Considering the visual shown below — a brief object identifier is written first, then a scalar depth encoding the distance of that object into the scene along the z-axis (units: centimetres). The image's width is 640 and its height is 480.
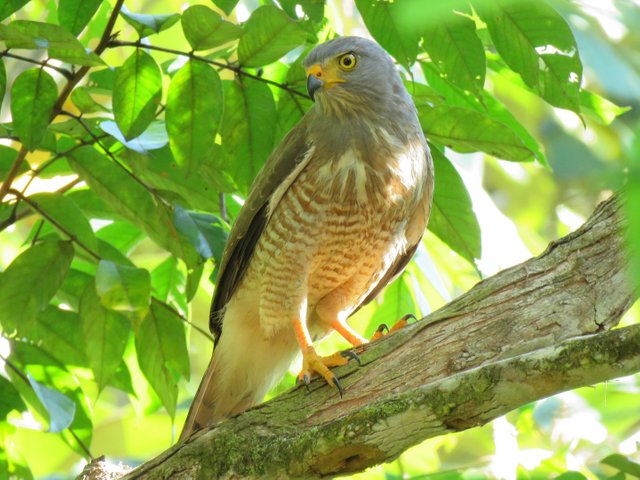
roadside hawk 750
